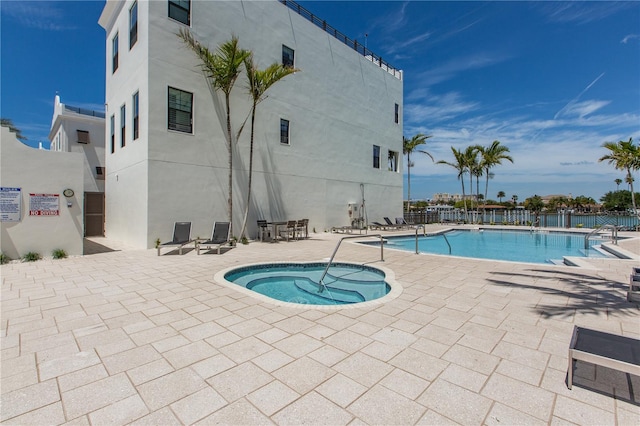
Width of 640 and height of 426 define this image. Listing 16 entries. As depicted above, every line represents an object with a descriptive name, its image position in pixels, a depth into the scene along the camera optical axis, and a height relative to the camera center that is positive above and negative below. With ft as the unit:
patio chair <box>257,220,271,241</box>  39.93 -2.56
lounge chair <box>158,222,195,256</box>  29.78 -2.37
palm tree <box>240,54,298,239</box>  35.37 +16.52
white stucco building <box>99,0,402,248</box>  32.50 +12.65
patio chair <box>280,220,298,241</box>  40.45 -2.75
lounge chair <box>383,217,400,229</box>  56.41 -2.68
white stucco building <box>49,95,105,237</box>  52.70 +14.44
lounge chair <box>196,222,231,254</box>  32.47 -2.44
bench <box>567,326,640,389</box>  6.72 -3.55
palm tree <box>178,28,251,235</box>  32.71 +16.96
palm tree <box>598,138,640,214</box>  56.18 +11.17
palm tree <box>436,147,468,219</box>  79.60 +13.61
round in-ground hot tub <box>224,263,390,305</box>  18.12 -5.11
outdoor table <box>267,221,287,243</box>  39.79 -2.86
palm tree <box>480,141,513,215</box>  75.61 +15.11
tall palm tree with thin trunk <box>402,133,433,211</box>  80.38 +18.53
